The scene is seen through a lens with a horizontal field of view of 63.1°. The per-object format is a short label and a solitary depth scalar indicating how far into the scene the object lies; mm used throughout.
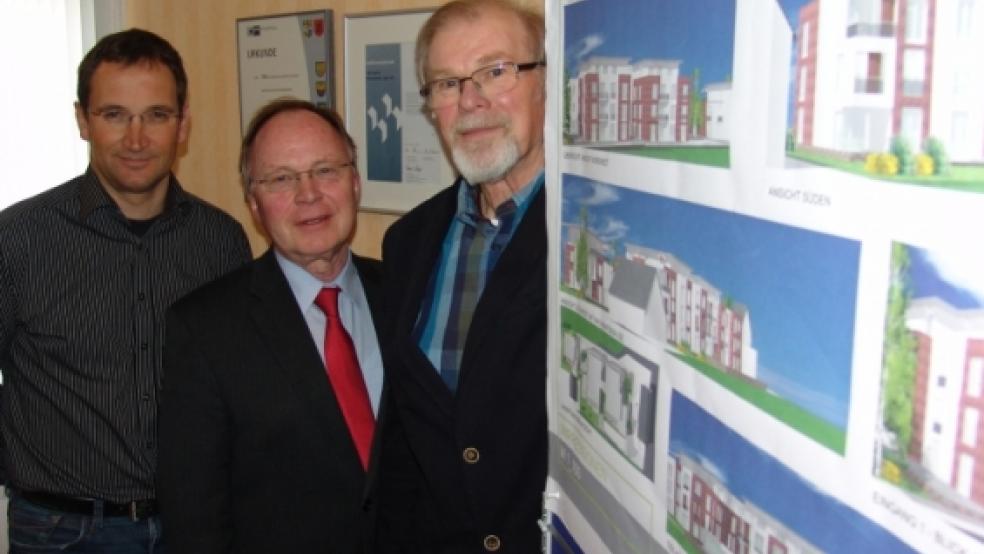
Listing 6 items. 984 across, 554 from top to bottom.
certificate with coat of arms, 2580
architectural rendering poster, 453
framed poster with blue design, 2326
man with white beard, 1335
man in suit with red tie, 1584
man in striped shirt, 1830
